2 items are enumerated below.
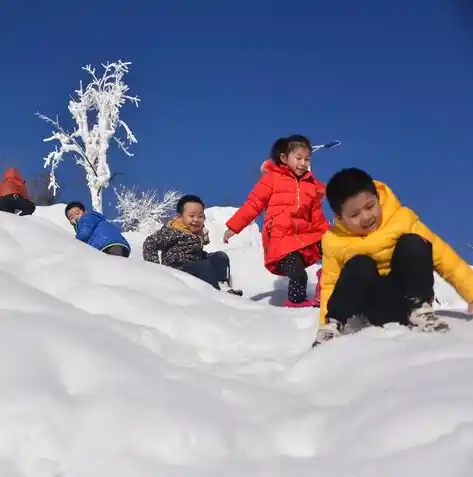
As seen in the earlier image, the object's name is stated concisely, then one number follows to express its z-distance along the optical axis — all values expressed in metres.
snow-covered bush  26.33
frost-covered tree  22.64
